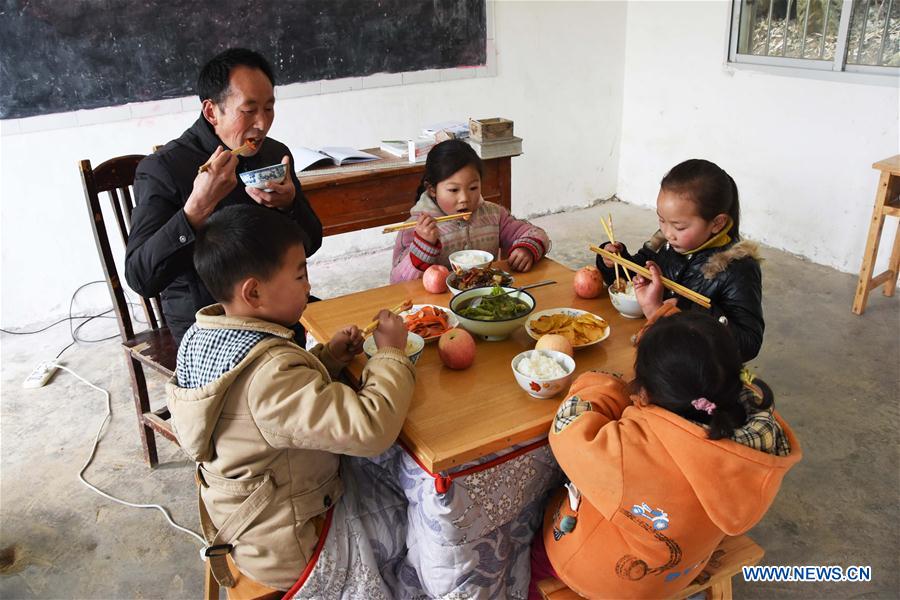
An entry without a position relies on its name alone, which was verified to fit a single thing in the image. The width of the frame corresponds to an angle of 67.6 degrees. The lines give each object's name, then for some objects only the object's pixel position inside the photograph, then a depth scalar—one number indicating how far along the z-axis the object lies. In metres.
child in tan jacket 1.20
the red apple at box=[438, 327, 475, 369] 1.46
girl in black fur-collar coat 1.67
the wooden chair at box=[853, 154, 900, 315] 3.02
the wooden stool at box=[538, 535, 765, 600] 1.38
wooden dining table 1.24
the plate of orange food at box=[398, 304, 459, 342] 1.62
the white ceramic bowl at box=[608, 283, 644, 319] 1.66
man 1.73
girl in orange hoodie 1.13
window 3.44
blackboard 3.19
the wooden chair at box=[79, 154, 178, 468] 2.16
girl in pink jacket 2.05
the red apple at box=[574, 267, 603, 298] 1.80
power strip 3.04
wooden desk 2.76
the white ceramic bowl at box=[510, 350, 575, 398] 1.34
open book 2.88
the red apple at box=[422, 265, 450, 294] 1.89
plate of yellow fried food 1.55
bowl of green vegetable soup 1.58
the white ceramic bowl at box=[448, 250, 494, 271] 1.98
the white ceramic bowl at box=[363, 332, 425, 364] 1.49
